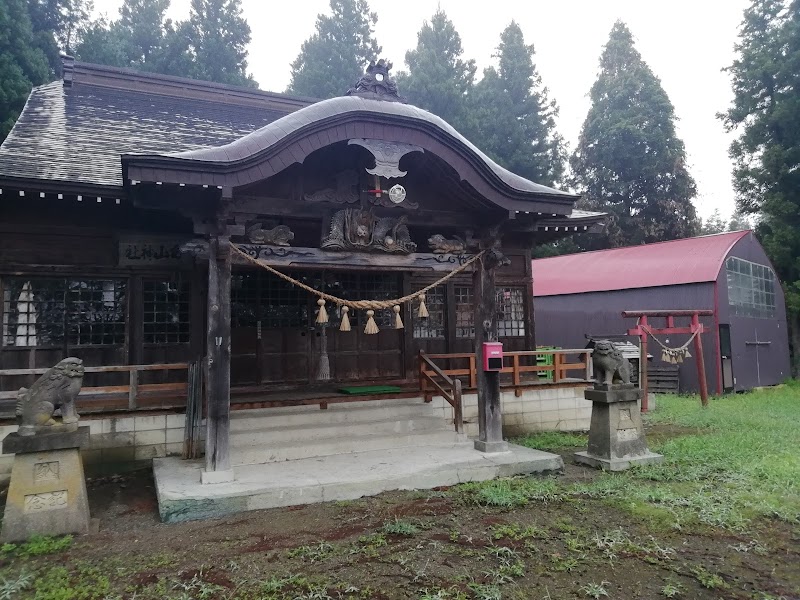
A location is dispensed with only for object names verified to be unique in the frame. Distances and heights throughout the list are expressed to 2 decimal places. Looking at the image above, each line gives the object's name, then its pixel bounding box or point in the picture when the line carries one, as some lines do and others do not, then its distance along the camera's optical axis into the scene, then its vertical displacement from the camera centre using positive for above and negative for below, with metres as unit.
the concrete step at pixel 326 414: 8.13 -1.10
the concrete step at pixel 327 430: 7.72 -1.29
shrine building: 6.71 +1.31
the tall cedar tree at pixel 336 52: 33.25 +18.79
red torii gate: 13.07 +0.17
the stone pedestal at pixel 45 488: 5.23 -1.36
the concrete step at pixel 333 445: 7.37 -1.47
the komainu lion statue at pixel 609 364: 7.79 -0.37
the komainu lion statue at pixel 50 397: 5.47 -0.48
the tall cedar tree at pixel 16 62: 15.82 +9.04
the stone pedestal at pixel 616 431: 7.66 -1.34
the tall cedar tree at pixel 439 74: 31.73 +16.09
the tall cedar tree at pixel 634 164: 28.61 +9.39
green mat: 9.68 -0.84
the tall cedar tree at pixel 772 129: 19.73 +7.66
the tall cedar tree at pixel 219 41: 30.72 +17.79
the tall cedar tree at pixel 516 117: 30.66 +12.75
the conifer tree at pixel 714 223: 46.51 +11.09
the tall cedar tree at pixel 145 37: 28.83 +17.30
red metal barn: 16.70 +1.31
